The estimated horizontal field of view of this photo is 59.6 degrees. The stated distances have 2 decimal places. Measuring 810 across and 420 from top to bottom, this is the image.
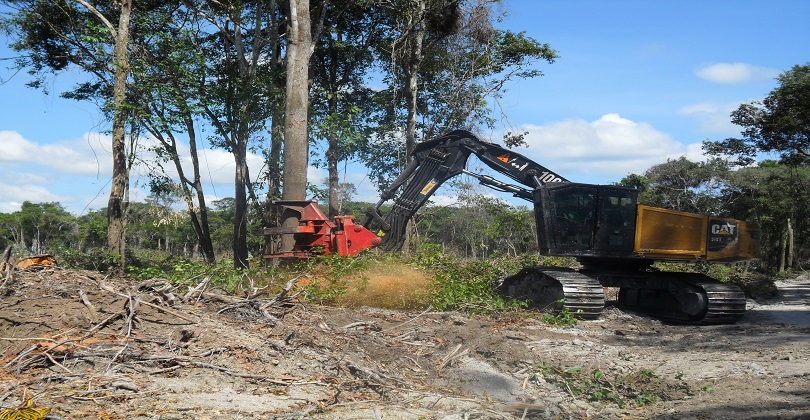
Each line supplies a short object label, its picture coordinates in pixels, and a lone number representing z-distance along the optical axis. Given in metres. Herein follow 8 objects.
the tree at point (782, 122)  21.67
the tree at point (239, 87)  19.36
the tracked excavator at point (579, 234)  12.14
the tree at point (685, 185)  39.16
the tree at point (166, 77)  18.23
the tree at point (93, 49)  17.84
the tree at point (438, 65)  22.97
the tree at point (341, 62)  23.28
